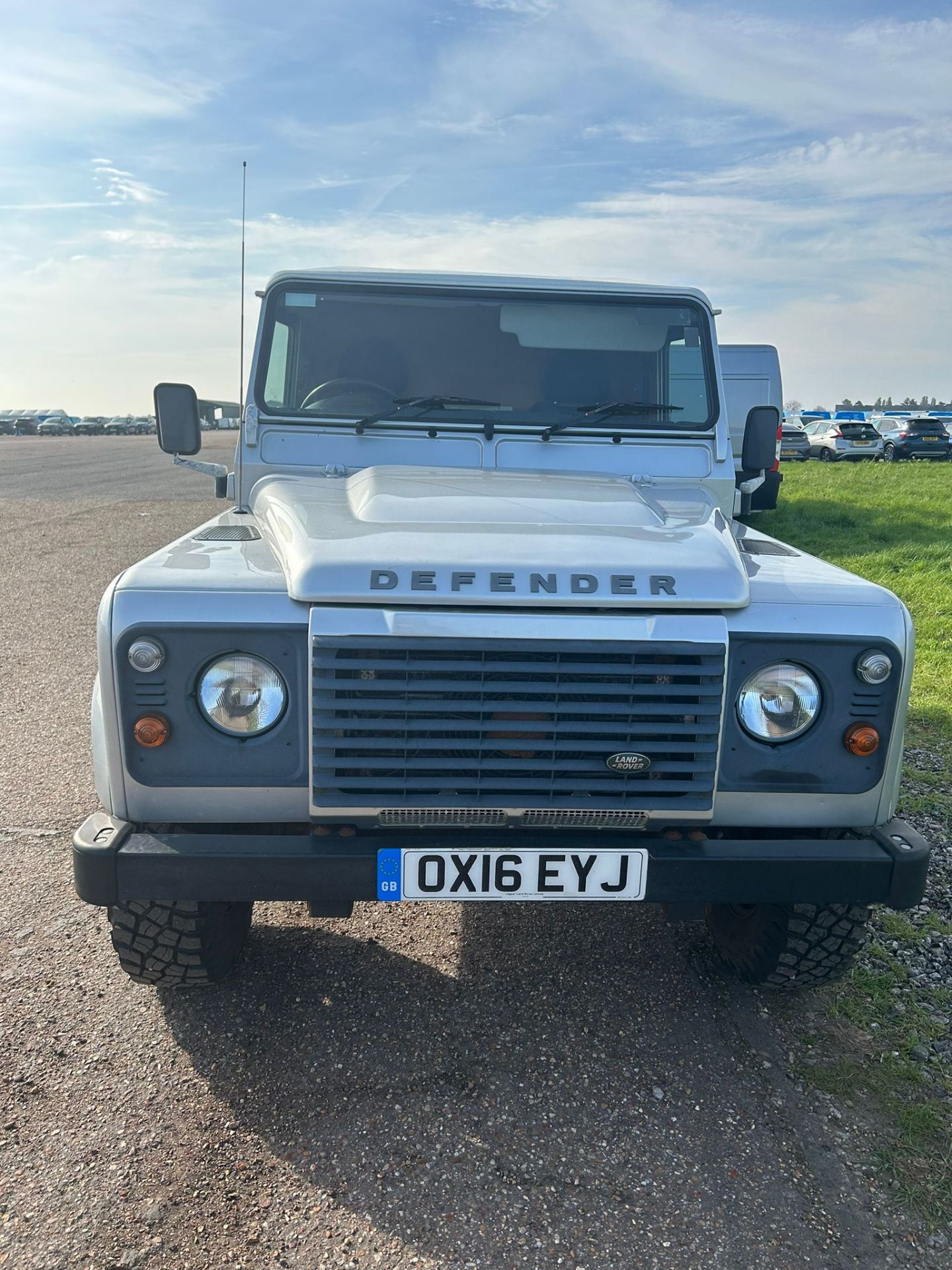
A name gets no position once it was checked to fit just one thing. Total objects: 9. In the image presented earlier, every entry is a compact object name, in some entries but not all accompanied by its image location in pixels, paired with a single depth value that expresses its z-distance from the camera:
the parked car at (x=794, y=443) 30.73
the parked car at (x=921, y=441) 30.50
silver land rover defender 2.41
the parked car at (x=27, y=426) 62.90
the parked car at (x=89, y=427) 66.19
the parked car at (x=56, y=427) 63.53
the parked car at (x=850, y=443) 30.86
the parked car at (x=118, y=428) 68.56
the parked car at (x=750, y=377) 14.58
